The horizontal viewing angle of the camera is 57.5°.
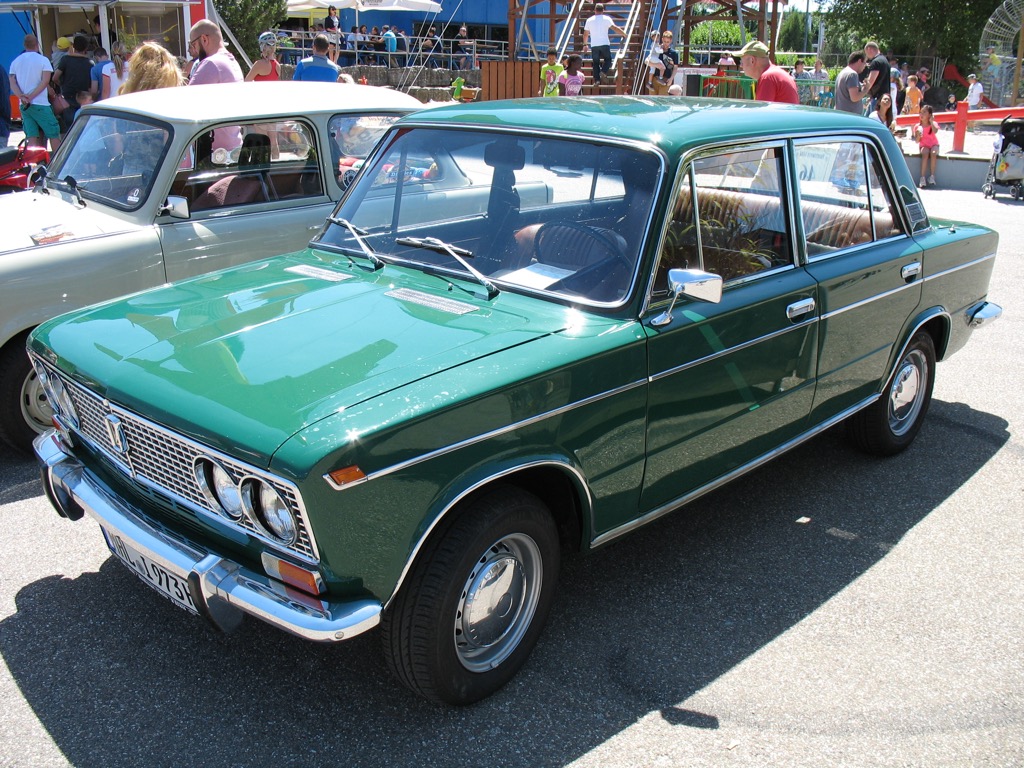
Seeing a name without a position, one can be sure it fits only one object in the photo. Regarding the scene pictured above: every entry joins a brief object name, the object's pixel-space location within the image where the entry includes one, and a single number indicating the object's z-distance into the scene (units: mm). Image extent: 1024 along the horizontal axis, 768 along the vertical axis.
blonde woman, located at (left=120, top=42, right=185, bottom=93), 6949
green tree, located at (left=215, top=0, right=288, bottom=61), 22797
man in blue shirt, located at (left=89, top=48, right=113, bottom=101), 11295
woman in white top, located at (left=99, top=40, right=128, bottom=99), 11703
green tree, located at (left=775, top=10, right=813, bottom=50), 73462
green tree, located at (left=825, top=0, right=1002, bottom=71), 34969
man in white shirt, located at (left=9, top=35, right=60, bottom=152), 11047
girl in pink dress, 15086
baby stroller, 13633
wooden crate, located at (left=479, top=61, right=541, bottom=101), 19547
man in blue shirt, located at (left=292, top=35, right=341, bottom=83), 9117
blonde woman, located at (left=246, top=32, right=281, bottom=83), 9523
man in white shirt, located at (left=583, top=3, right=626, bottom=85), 18453
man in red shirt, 8430
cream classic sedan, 4688
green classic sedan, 2607
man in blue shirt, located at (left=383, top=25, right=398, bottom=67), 26391
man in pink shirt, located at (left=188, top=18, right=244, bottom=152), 7648
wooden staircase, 19141
